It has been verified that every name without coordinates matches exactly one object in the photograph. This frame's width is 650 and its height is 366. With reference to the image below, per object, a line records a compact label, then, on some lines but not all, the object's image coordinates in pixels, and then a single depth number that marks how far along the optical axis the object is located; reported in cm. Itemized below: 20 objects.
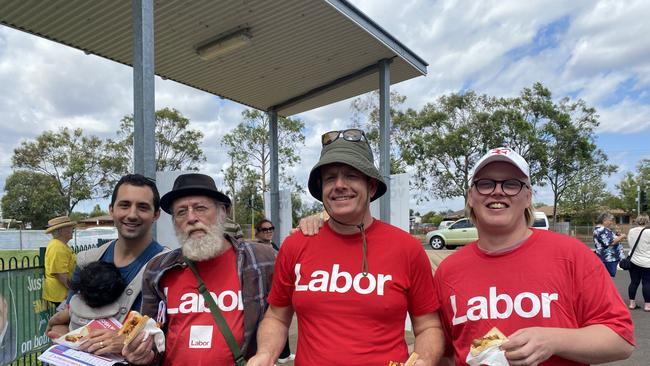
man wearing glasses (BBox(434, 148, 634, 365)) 160
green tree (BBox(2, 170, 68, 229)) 3550
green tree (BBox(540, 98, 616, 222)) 2489
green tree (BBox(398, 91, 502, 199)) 2528
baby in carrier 229
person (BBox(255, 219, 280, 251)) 735
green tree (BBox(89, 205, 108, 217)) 6391
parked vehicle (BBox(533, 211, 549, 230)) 1734
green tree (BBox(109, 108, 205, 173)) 2997
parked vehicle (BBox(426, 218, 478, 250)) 2338
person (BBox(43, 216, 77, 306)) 568
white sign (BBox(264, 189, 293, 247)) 923
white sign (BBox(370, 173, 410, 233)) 645
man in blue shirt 250
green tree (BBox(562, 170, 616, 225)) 4059
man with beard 218
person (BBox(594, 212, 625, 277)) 895
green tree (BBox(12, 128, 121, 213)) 3309
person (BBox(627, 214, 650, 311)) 777
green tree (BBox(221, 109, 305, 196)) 3012
